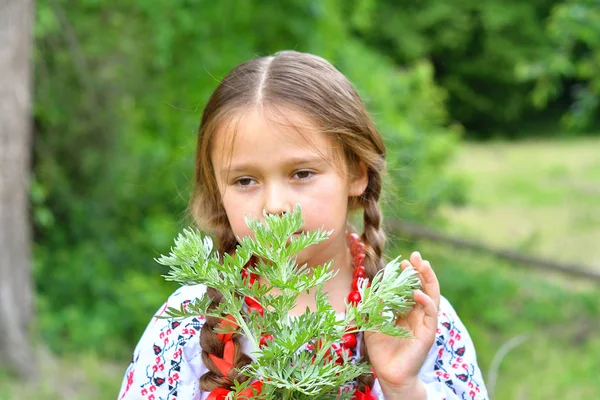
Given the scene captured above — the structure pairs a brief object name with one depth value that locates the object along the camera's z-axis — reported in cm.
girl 151
